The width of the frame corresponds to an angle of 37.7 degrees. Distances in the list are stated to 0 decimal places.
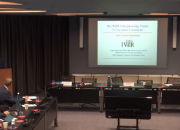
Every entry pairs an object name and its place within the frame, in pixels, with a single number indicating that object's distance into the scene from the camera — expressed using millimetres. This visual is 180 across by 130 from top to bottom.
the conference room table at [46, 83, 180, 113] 7453
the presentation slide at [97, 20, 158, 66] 10352
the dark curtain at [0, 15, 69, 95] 10289
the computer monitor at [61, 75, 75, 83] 9250
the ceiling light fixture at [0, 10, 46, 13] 8851
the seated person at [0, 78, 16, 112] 5980
